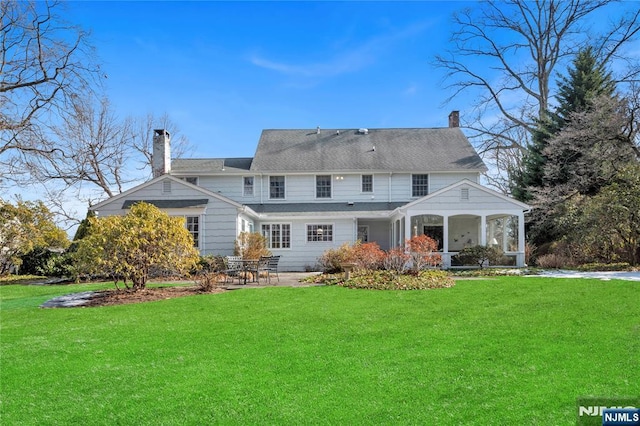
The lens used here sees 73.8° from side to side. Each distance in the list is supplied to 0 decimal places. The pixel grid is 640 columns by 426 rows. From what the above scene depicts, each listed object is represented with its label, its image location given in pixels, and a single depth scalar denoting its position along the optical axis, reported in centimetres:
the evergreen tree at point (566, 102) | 2478
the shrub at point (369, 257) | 1611
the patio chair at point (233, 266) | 1622
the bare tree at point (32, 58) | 1593
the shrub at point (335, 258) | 1794
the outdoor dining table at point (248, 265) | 1562
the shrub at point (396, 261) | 1557
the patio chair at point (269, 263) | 1648
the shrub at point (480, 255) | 2058
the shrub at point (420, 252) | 1565
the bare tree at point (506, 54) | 3080
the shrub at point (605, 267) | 1824
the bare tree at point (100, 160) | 3028
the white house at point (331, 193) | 2077
